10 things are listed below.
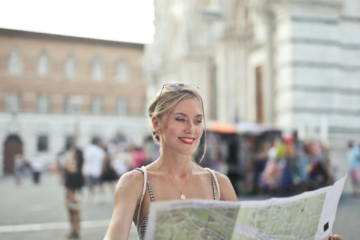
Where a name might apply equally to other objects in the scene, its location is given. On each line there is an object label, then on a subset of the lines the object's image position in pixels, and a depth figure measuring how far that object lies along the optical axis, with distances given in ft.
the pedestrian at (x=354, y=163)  44.55
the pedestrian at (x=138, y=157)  50.31
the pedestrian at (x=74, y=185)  25.56
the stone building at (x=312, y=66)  45.68
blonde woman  6.71
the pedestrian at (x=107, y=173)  44.11
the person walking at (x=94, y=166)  45.29
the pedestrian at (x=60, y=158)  65.38
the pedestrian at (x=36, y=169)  89.35
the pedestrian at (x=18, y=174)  90.51
